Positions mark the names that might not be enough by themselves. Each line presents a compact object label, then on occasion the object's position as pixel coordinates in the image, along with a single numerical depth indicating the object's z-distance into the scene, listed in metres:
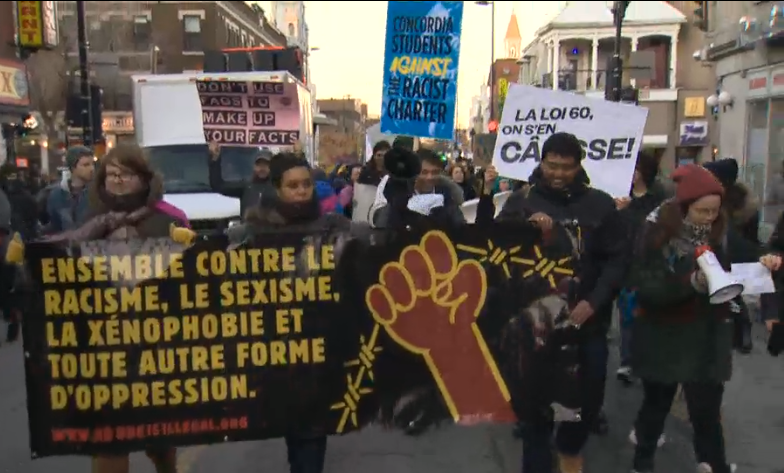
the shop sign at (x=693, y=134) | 32.09
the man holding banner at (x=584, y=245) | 4.19
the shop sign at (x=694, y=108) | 33.00
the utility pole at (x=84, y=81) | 15.77
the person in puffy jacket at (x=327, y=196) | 7.81
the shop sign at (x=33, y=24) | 22.31
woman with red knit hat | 4.11
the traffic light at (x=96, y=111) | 16.27
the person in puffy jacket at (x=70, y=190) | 7.43
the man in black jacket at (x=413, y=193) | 5.11
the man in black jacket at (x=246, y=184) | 8.20
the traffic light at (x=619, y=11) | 15.55
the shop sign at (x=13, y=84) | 20.12
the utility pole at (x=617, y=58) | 15.83
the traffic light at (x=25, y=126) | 22.25
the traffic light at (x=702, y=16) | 19.72
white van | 11.38
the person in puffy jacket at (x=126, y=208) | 3.87
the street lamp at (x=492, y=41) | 42.78
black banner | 3.70
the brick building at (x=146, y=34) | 42.59
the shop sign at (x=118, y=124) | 40.53
